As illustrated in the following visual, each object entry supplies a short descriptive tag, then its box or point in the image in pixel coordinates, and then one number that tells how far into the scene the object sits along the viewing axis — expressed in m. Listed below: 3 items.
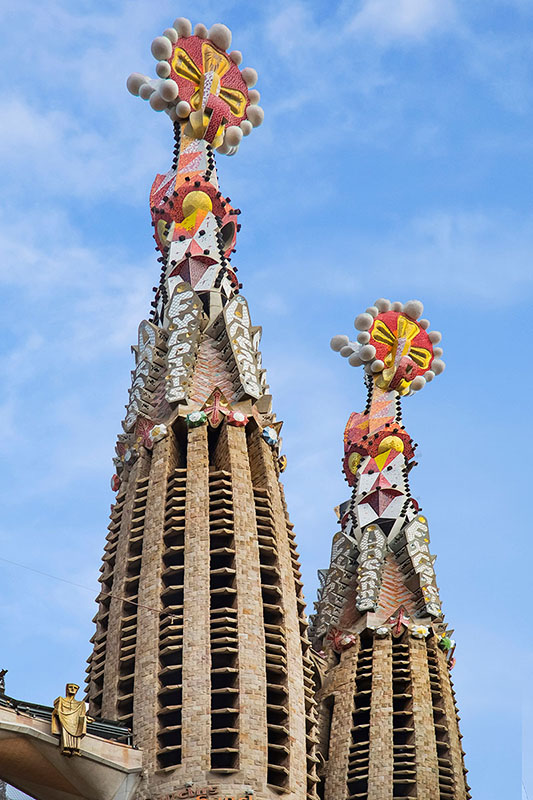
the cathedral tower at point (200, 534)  45.66
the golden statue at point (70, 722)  42.75
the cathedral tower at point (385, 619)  57.28
